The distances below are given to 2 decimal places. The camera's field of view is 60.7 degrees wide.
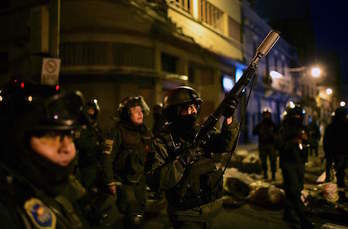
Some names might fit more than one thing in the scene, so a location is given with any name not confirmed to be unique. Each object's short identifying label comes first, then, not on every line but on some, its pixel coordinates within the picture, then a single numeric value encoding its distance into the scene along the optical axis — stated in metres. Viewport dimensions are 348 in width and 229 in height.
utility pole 5.87
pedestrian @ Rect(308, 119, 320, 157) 11.64
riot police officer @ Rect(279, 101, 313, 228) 4.92
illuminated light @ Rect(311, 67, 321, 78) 16.32
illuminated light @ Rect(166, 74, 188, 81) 11.31
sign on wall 5.14
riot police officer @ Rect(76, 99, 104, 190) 5.24
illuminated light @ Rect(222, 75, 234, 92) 16.28
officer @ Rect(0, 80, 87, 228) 1.32
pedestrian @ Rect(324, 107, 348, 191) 6.88
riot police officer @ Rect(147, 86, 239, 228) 2.80
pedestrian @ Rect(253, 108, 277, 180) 8.61
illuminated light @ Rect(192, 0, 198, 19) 8.13
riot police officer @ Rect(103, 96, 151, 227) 4.04
